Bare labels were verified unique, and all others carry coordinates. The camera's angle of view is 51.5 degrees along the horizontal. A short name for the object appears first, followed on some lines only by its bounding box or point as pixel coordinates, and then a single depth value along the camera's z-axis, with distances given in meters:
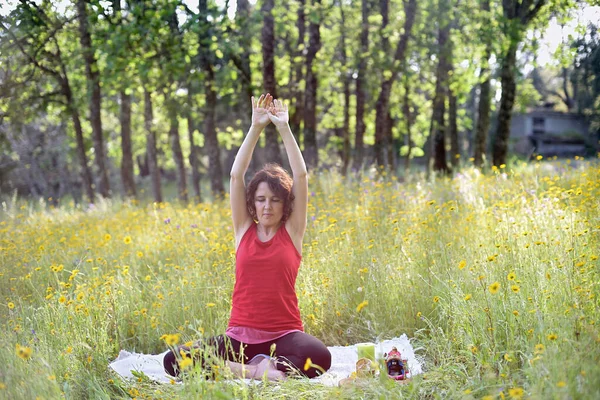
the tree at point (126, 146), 15.01
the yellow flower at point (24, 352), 2.56
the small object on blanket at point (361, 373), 3.56
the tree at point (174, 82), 10.15
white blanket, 4.08
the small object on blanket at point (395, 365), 3.95
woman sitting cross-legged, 4.15
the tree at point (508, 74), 12.78
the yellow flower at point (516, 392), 2.44
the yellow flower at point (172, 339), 2.58
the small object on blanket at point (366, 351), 3.87
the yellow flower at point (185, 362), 2.57
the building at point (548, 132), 43.56
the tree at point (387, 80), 14.73
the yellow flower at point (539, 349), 2.85
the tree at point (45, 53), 8.52
